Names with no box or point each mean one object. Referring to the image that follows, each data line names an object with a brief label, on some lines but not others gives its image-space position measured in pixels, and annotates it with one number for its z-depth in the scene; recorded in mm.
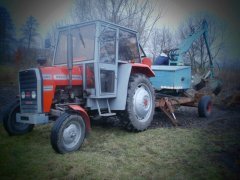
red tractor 4000
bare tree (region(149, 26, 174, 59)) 14890
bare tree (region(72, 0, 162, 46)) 11000
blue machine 6562
